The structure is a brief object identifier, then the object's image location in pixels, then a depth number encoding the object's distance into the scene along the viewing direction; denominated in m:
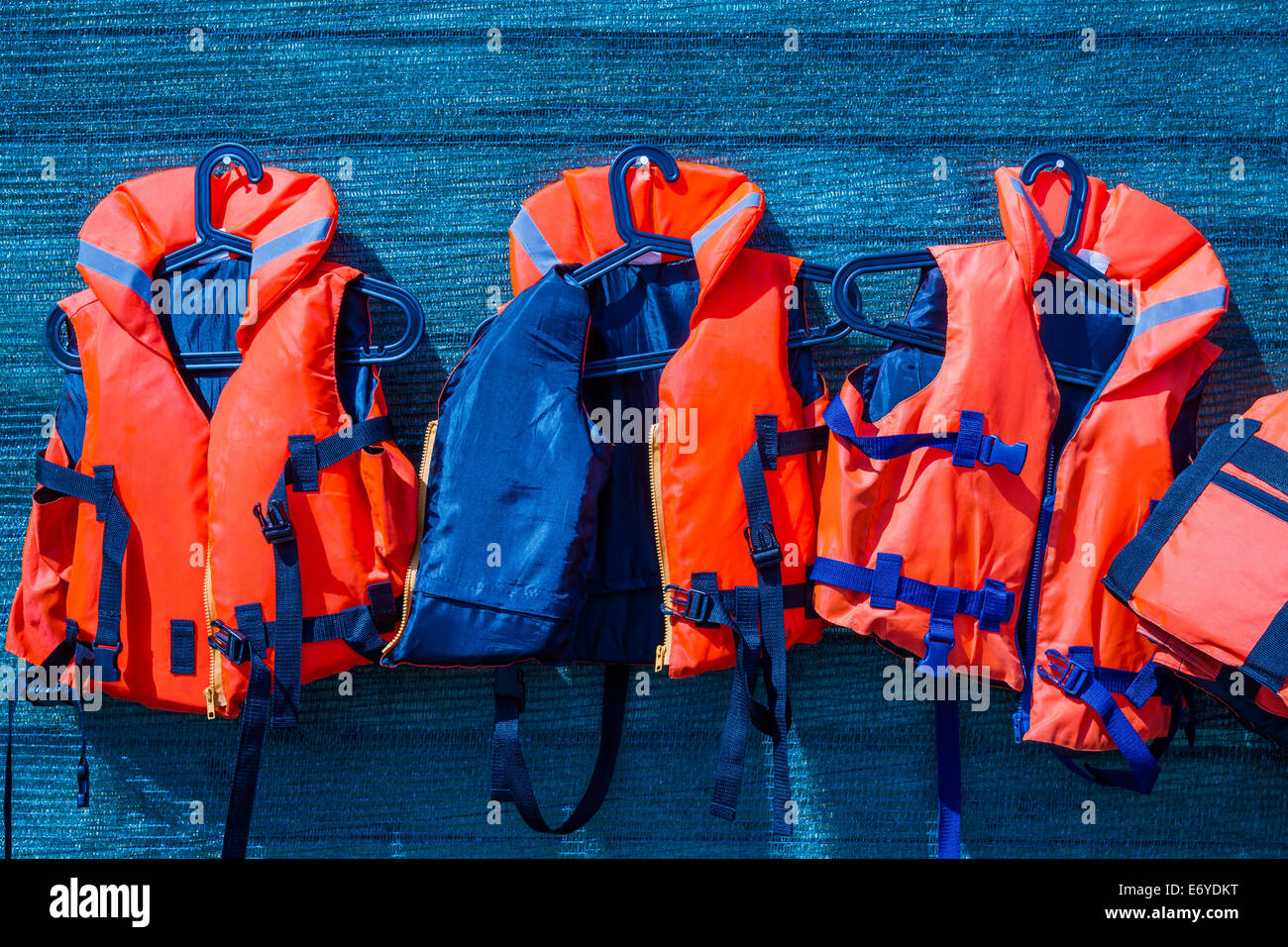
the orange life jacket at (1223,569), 1.55
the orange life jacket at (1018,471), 1.67
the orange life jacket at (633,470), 1.64
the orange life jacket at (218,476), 1.68
